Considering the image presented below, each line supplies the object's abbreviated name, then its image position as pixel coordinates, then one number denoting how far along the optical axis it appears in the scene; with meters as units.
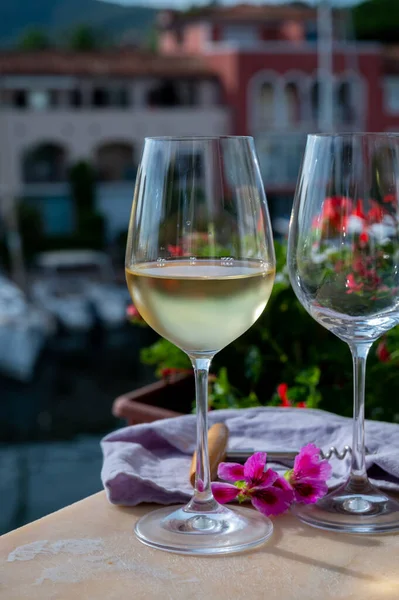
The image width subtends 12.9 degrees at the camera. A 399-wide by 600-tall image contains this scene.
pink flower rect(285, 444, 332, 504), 0.99
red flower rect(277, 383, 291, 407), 1.32
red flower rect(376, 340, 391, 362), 1.39
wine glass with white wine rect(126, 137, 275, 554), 0.95
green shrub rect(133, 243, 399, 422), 1.38
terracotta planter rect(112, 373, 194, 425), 1.33
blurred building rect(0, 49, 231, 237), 25.96
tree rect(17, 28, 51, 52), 44.72
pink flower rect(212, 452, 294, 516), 0.98
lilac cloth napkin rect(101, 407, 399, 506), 1.01
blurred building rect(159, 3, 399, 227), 26.15
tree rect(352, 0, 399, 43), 38.71
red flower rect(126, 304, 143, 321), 1.56
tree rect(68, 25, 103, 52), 42.09
